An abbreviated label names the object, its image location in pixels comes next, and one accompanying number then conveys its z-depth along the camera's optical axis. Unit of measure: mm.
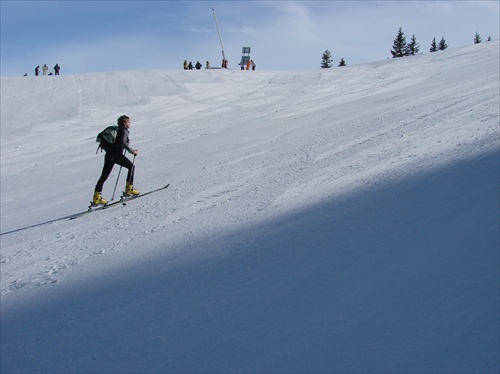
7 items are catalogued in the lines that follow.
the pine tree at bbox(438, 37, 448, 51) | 98750
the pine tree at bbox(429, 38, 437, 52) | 100200
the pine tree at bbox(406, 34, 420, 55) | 95231
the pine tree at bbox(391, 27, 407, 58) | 91794
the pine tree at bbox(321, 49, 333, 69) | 100375
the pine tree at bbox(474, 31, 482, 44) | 97694
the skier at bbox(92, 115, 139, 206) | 9289
